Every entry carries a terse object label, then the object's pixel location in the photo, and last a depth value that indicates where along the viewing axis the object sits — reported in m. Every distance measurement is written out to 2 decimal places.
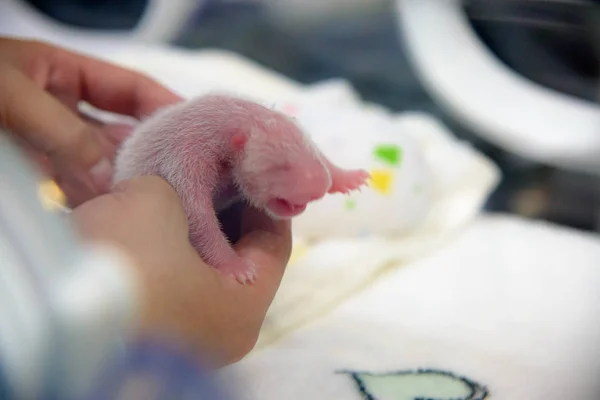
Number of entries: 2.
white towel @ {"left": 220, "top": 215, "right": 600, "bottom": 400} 0.55
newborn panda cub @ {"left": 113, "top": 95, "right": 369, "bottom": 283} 0.49
